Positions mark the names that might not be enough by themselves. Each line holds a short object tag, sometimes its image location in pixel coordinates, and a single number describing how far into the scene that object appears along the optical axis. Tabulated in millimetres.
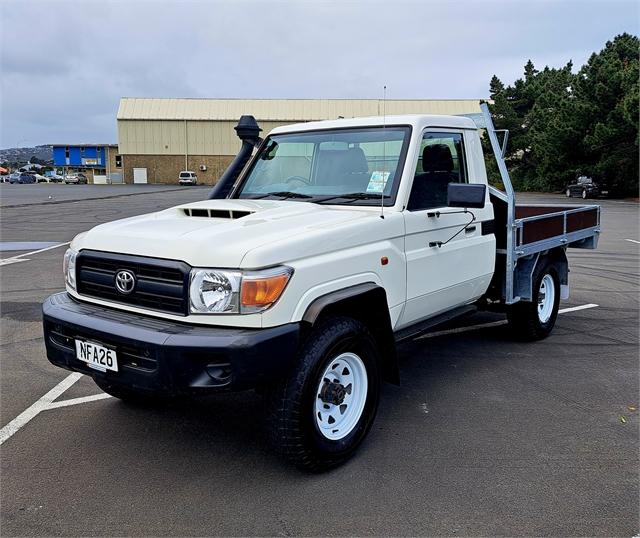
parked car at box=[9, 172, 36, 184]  77500
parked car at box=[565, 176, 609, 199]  36750
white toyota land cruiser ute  3229
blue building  94188
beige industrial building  65000
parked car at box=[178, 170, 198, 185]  61844
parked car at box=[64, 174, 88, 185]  76625
